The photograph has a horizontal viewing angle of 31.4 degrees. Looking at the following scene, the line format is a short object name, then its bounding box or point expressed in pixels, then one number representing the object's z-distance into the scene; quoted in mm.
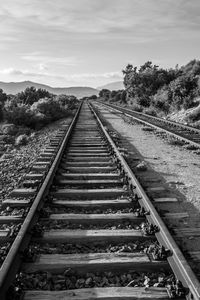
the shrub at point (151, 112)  30366
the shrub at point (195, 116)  21422
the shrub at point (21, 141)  13008
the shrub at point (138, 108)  34288
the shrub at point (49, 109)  22797
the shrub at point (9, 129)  15830
